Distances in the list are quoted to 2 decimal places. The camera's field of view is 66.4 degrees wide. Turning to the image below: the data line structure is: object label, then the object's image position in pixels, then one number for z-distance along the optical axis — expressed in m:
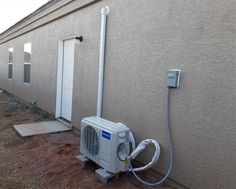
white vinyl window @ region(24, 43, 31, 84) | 6.49
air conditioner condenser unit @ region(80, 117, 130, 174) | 2.27
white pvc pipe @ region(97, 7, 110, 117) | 3.15
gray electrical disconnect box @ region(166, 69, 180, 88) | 2.14
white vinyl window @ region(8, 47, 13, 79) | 8.75
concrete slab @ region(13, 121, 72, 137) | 3.77
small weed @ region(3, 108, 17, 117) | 5.34
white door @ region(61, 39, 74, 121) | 4.30
